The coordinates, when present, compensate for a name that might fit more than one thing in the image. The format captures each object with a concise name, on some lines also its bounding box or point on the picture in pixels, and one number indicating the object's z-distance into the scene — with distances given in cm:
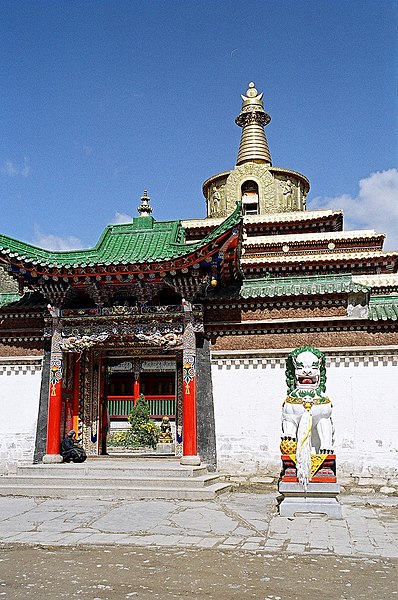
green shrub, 1811
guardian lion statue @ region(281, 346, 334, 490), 1073
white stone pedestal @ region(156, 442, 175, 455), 1778
